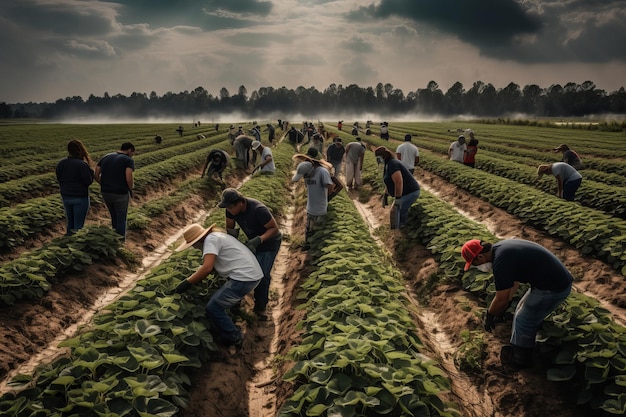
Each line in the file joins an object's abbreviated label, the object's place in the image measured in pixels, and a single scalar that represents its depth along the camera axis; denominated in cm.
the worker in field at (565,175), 1041
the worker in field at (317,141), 2416
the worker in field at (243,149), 1846
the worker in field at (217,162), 1524
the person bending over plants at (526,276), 430
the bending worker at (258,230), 558
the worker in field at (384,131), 2939
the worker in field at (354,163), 1478
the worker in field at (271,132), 3505
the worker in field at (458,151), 1839
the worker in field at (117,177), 802
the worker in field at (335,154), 1528
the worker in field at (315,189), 827
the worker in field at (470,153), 1707
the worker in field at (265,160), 1383
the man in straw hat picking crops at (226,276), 491
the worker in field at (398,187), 884
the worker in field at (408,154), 1314
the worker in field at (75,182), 770
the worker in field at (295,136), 2966
